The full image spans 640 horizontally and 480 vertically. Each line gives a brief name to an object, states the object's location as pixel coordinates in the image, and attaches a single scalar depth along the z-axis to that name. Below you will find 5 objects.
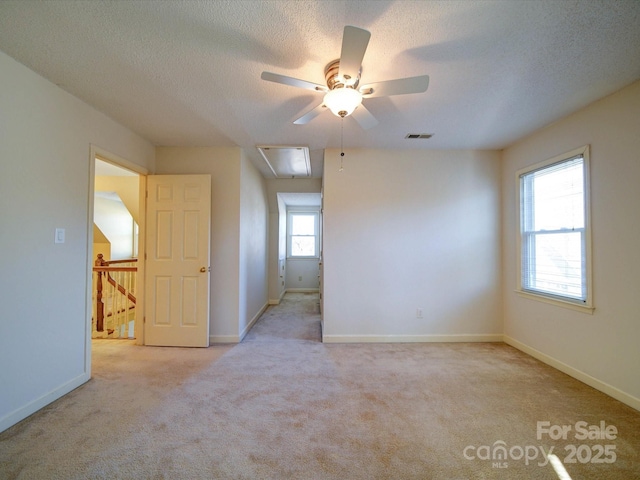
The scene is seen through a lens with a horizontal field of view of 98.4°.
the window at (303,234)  7.53
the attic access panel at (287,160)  3.52
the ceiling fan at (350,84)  1.41
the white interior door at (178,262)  3.30
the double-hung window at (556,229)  2.56
